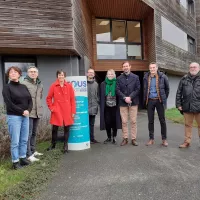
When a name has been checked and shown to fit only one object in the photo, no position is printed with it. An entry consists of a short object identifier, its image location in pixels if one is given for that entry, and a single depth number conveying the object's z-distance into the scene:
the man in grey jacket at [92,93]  6.62
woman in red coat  5.72
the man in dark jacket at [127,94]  6.16
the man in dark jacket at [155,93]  6.03
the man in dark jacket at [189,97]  5.73
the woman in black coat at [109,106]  6.39
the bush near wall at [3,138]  5.66
